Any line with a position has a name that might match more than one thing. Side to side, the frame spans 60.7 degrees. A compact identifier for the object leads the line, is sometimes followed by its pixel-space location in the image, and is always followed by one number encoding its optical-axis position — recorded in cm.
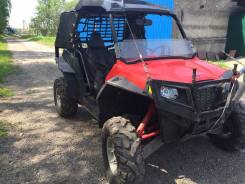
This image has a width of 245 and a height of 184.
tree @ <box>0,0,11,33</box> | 3536
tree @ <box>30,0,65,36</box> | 5167
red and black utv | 223
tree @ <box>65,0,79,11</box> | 5146
